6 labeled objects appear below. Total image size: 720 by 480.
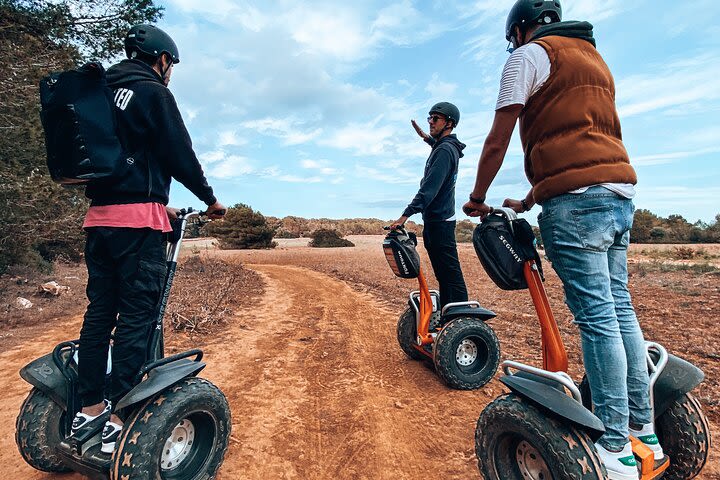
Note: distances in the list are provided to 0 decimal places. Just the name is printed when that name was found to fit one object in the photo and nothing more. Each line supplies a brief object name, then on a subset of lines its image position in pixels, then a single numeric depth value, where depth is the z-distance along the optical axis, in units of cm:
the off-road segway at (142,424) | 189
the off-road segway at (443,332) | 350
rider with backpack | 209
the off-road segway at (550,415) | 168
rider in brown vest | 182
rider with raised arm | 392
